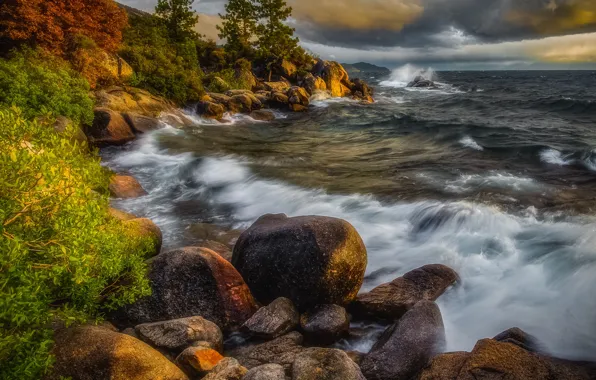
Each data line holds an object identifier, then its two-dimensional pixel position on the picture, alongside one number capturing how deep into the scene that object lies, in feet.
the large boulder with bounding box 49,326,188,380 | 14.84
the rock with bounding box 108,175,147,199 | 43.19
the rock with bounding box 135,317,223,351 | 18.71
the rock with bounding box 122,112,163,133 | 71.92
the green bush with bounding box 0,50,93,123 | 46.65
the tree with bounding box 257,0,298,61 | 165.48
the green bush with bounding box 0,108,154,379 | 12.58
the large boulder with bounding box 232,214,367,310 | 23.73
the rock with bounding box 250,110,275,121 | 109.09
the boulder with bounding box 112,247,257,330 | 21.75
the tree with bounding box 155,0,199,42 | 131.75
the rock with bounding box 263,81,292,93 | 141.90
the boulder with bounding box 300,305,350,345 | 21.81
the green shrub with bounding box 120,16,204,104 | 89.40
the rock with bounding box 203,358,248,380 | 15.98
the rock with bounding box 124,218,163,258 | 26.25
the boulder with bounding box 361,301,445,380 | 18.39
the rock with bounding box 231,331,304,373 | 19.24
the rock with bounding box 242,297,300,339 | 21.48
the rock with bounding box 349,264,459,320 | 24.18
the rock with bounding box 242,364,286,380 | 15.60
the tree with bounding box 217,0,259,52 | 167.02
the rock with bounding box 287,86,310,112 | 127.54
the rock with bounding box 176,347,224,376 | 17.21
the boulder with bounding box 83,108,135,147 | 63.40
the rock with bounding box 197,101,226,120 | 96.99
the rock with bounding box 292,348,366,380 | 15.98
